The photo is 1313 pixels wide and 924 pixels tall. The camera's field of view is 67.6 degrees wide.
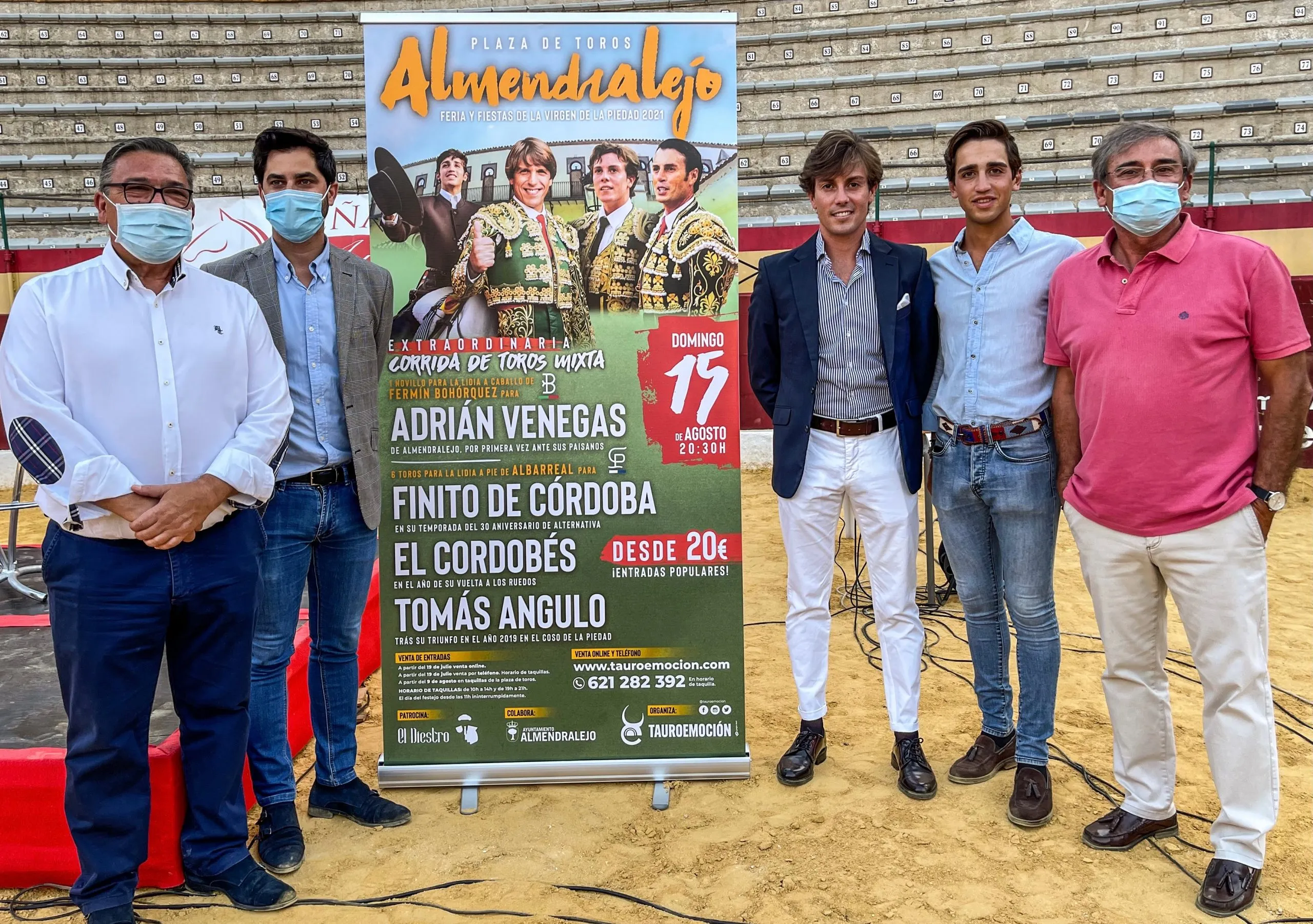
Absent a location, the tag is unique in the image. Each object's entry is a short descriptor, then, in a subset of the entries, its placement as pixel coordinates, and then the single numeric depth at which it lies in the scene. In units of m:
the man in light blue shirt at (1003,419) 3.14
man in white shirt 2.43
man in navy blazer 3.29
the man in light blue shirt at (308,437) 3.00
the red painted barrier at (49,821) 2.85
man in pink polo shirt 2.62
